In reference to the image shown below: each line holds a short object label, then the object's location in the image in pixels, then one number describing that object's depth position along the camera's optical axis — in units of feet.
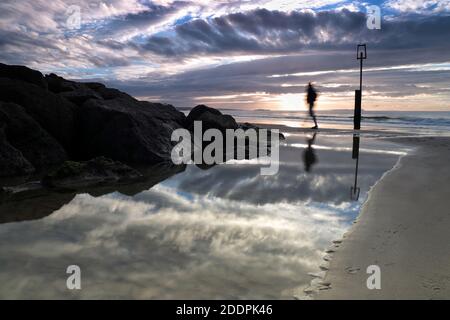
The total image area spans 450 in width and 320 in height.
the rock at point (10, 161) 25.40
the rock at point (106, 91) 49.54
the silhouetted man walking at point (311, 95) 77.05
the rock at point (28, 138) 28.12
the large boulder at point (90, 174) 22.38
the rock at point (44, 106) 31.68
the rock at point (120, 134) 32.24
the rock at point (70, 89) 39.65
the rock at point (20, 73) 35.09
